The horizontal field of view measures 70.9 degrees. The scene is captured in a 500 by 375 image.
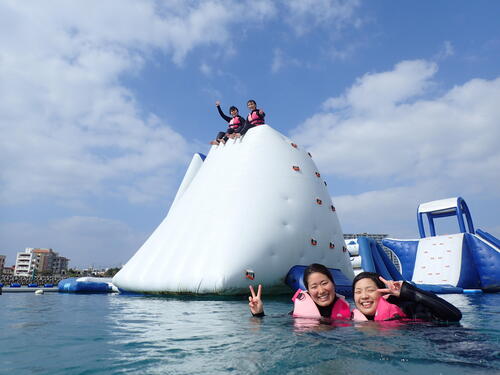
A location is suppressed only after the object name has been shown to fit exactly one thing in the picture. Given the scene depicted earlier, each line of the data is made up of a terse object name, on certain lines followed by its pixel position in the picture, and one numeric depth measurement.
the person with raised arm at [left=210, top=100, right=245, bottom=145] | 8.56
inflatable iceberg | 6.16
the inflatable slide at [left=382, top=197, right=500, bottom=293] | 13.07
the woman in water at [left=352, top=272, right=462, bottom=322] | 2.73
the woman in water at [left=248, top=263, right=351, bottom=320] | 2.92
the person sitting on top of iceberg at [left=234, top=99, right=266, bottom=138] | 8.45
